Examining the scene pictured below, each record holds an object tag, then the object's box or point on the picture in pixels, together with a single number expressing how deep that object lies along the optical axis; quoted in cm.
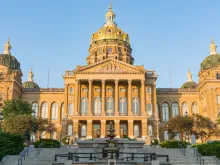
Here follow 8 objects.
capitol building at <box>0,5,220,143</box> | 6009
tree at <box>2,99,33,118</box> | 5431
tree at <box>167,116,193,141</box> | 5025
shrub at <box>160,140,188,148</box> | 3723
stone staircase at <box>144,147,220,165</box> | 2614
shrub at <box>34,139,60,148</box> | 3779
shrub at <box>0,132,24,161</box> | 2746
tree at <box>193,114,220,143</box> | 5128
